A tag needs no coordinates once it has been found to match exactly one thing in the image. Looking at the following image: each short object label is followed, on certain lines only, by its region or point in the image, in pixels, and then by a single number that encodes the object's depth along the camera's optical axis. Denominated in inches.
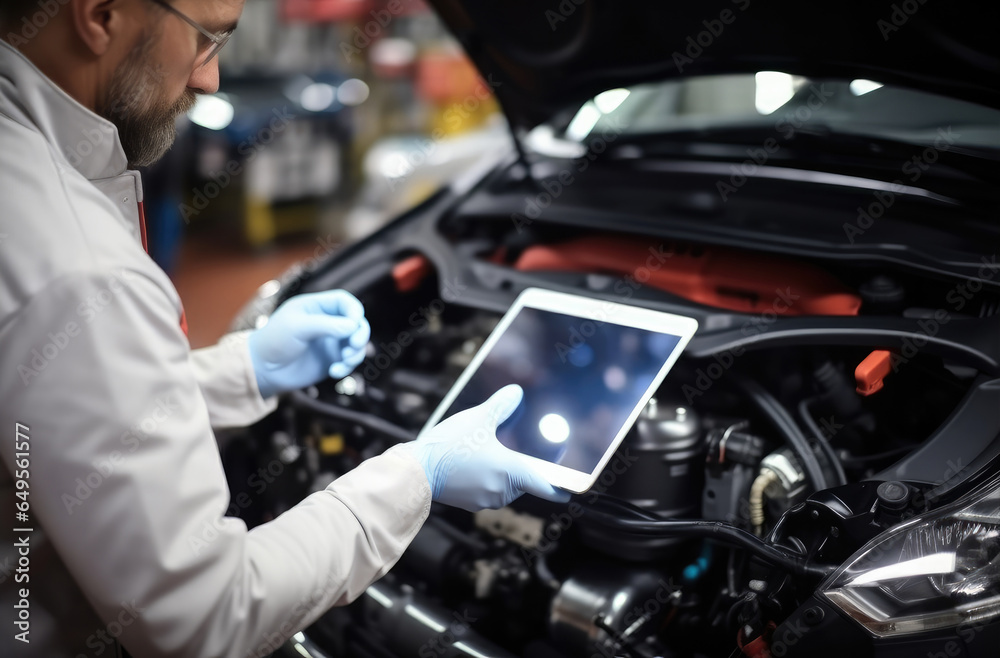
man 31.1
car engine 40.4
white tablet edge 42.8
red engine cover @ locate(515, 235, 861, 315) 52.1
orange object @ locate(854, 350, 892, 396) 42.6
